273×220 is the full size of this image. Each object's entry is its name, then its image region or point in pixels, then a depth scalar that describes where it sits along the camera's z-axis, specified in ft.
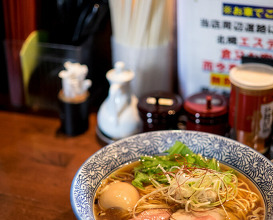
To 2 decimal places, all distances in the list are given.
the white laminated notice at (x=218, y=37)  4.50
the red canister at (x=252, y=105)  4.29
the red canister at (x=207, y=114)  4.56
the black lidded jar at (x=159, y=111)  4.65
